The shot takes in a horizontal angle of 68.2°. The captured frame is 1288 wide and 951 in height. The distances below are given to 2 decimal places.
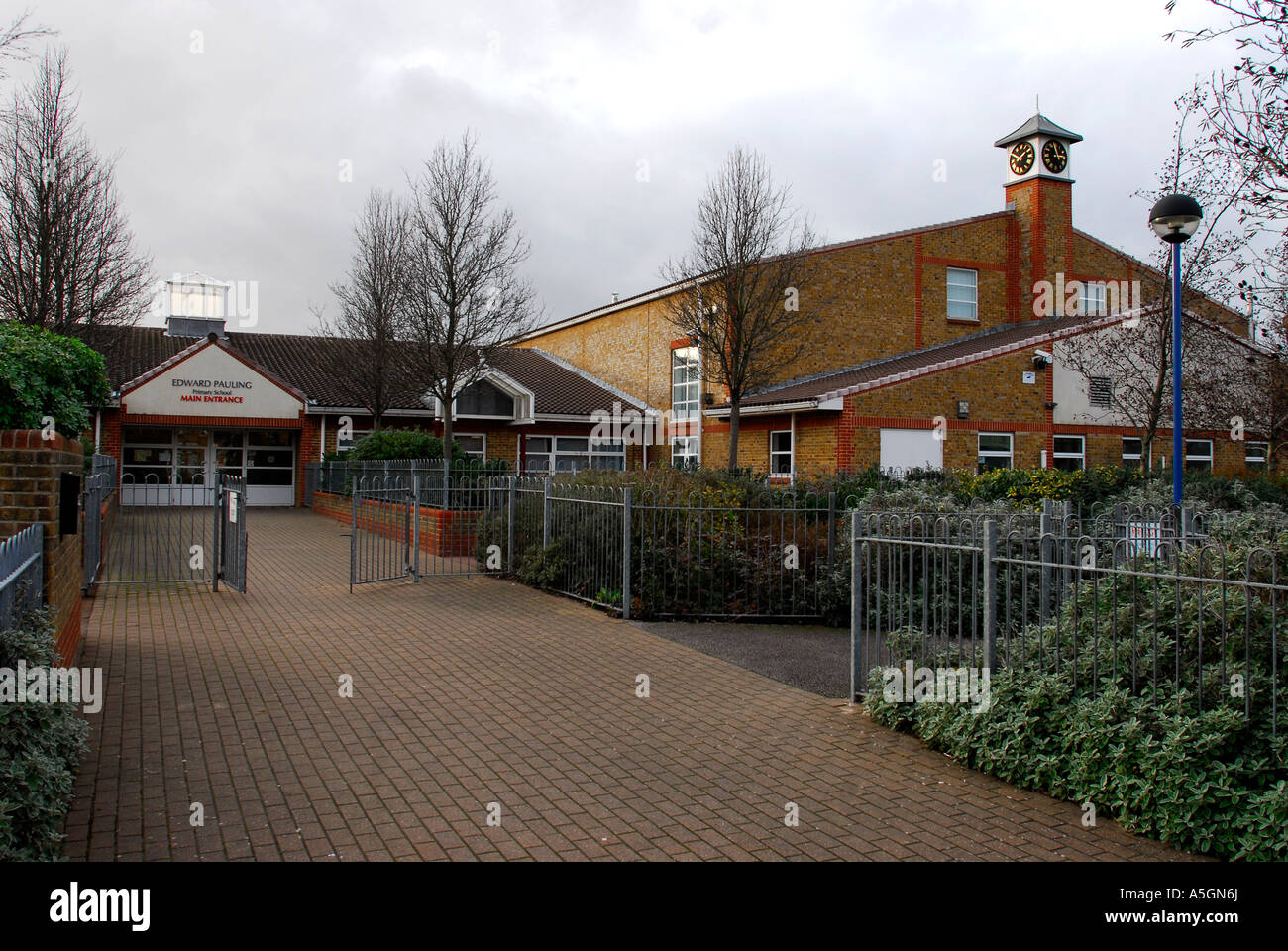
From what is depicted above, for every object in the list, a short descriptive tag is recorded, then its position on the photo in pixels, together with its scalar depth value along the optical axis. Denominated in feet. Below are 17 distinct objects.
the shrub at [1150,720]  14.39
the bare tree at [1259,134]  25.76
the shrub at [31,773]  12.07
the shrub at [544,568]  39.96
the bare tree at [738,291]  64.39
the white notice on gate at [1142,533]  18.25
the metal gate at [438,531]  44.57
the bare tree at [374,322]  87.66
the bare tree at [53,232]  60.90
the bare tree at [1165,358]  57.62
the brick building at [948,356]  73.15
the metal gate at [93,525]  36.91
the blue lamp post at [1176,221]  32.91
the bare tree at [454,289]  67.62
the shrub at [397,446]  74.95
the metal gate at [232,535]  37.73
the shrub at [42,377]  27.27
